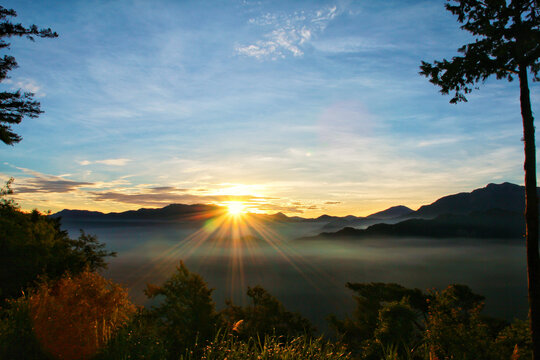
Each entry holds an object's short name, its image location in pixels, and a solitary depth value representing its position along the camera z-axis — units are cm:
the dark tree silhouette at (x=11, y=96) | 2069
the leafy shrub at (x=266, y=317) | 4778
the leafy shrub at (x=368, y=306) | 5162
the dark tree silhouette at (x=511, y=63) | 1513
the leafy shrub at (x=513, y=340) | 2678
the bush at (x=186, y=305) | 4339
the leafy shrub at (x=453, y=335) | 2402
